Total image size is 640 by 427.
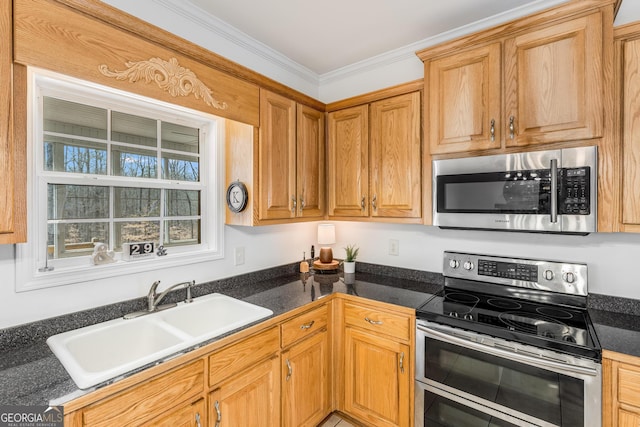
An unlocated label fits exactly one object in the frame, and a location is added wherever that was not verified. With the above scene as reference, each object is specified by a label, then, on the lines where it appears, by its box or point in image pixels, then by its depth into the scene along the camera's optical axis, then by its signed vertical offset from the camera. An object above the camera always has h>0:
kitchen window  1.44 +0.18
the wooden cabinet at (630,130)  1.43 +0.37
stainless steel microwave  1.53 +0.10
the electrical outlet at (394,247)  2.49 -0.29
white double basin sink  1.15 -0.57
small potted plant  2.55 -0.41
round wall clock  2.00 +0.10
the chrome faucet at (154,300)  1.62 -0.47
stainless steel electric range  1.33 -0.66
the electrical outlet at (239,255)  2.22 -0.31
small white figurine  1.56 -0.21
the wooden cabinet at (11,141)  1.09 +0.26
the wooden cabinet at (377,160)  2.11 +0.38
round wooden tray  2.58 -0.45
